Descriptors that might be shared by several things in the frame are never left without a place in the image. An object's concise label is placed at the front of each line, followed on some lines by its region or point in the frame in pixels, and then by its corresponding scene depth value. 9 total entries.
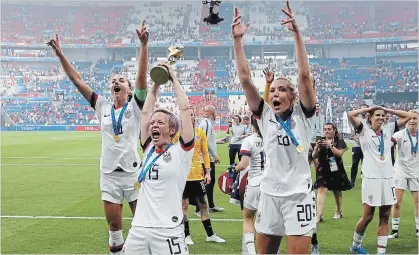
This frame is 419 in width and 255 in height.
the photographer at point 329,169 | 10.12
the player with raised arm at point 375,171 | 7.56
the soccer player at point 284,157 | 4.55
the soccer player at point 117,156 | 6.70
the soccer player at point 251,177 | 7.20
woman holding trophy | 4.11
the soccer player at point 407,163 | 9.23
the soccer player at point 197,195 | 8.53
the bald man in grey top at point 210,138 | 11.16
